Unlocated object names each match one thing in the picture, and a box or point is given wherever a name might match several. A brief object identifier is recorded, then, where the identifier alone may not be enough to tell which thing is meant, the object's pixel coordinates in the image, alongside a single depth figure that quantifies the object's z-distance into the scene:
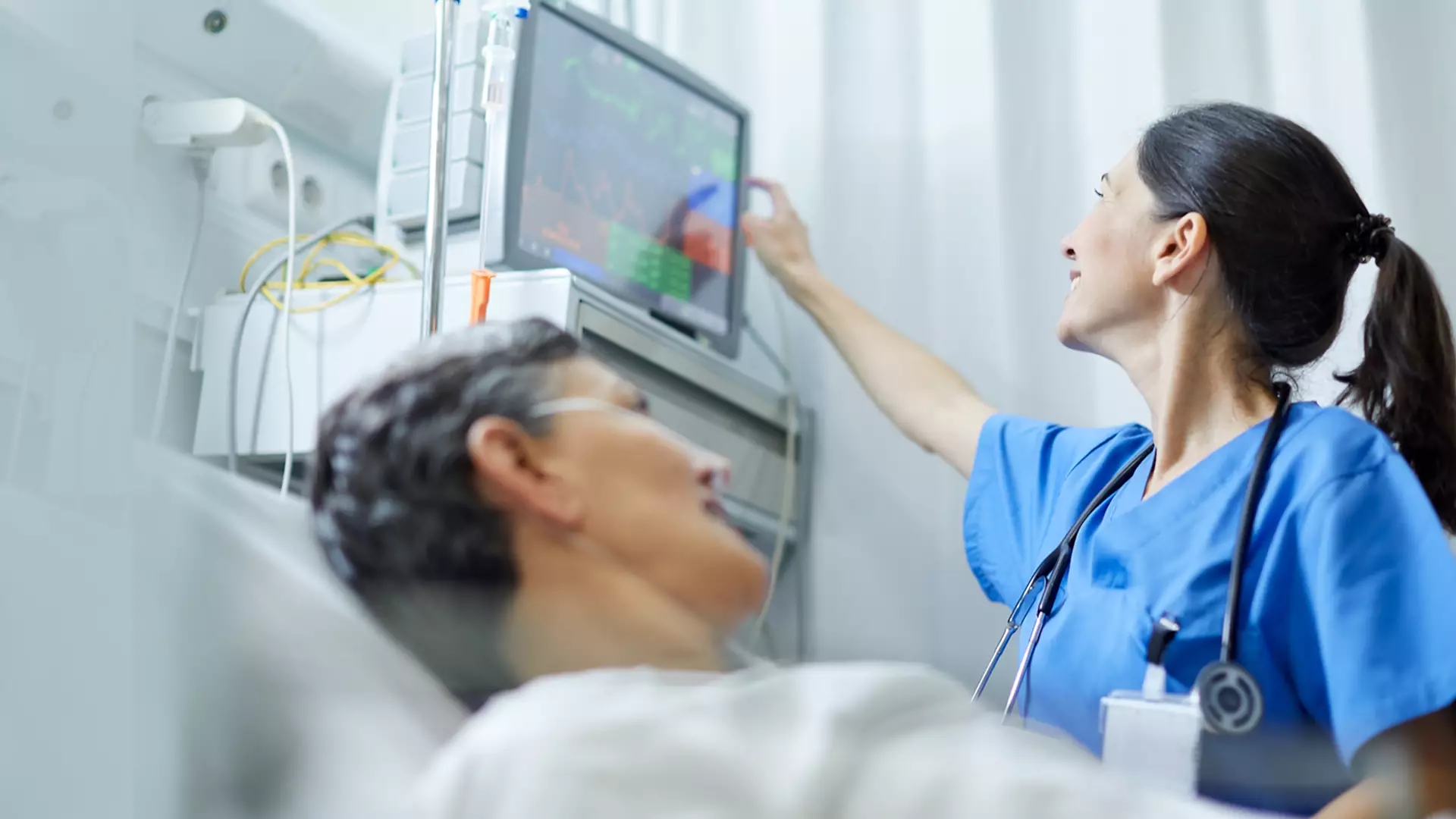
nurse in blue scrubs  0.93
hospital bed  0.55
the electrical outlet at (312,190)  1.23
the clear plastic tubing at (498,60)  1.26
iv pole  1.06
